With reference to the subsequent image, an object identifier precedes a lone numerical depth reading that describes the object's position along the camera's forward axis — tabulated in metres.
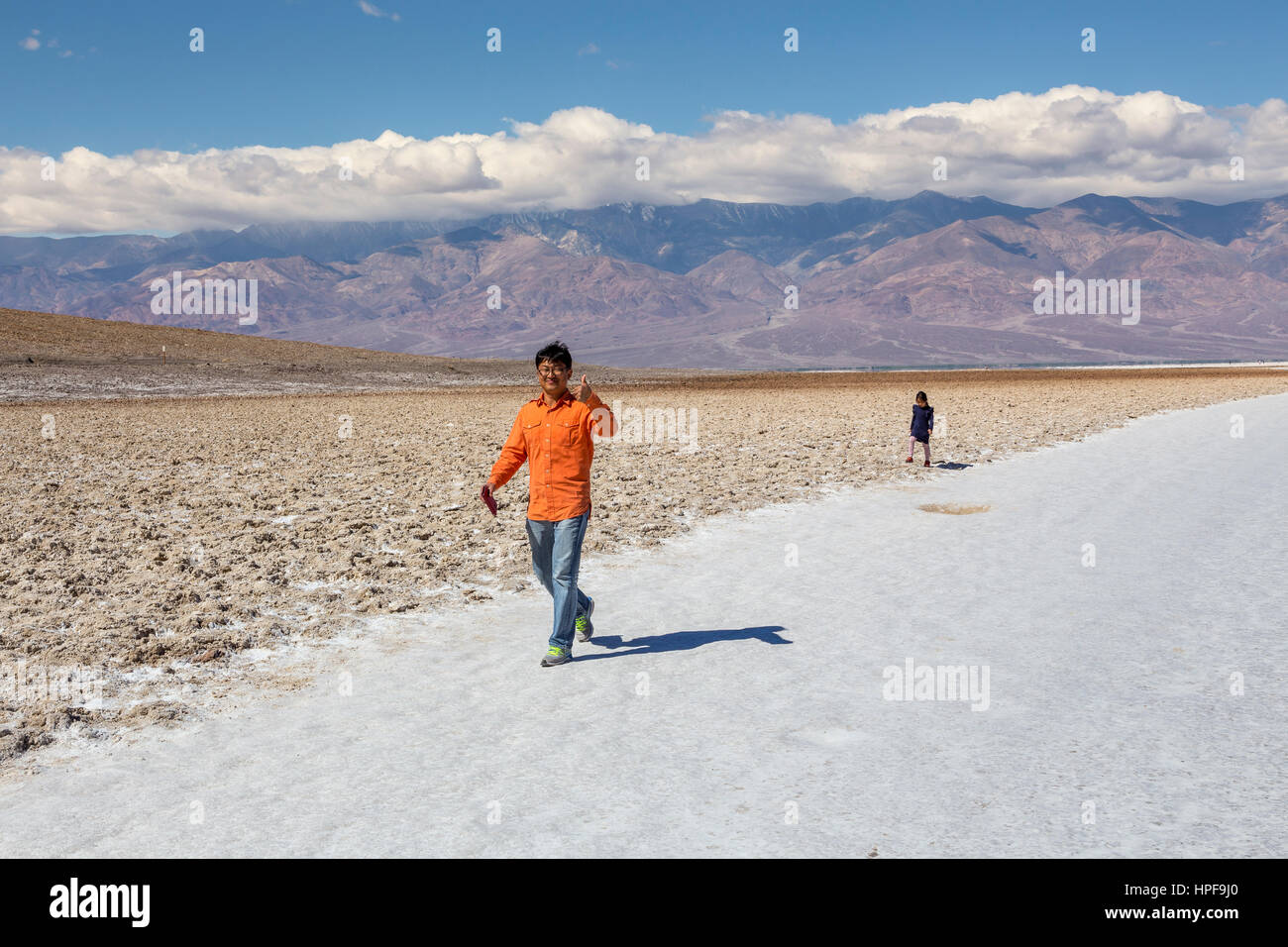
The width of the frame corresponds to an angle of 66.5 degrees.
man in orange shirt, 6.50
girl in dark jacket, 17.70
